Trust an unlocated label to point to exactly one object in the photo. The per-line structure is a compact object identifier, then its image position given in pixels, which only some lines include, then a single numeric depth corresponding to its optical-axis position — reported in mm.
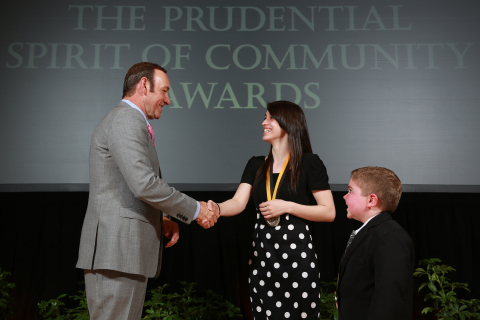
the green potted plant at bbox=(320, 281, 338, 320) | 3096
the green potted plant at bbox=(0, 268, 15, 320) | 3044
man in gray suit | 1600
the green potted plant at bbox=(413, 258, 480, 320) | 2986
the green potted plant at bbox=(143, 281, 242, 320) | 2977
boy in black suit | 1283
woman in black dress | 1902
